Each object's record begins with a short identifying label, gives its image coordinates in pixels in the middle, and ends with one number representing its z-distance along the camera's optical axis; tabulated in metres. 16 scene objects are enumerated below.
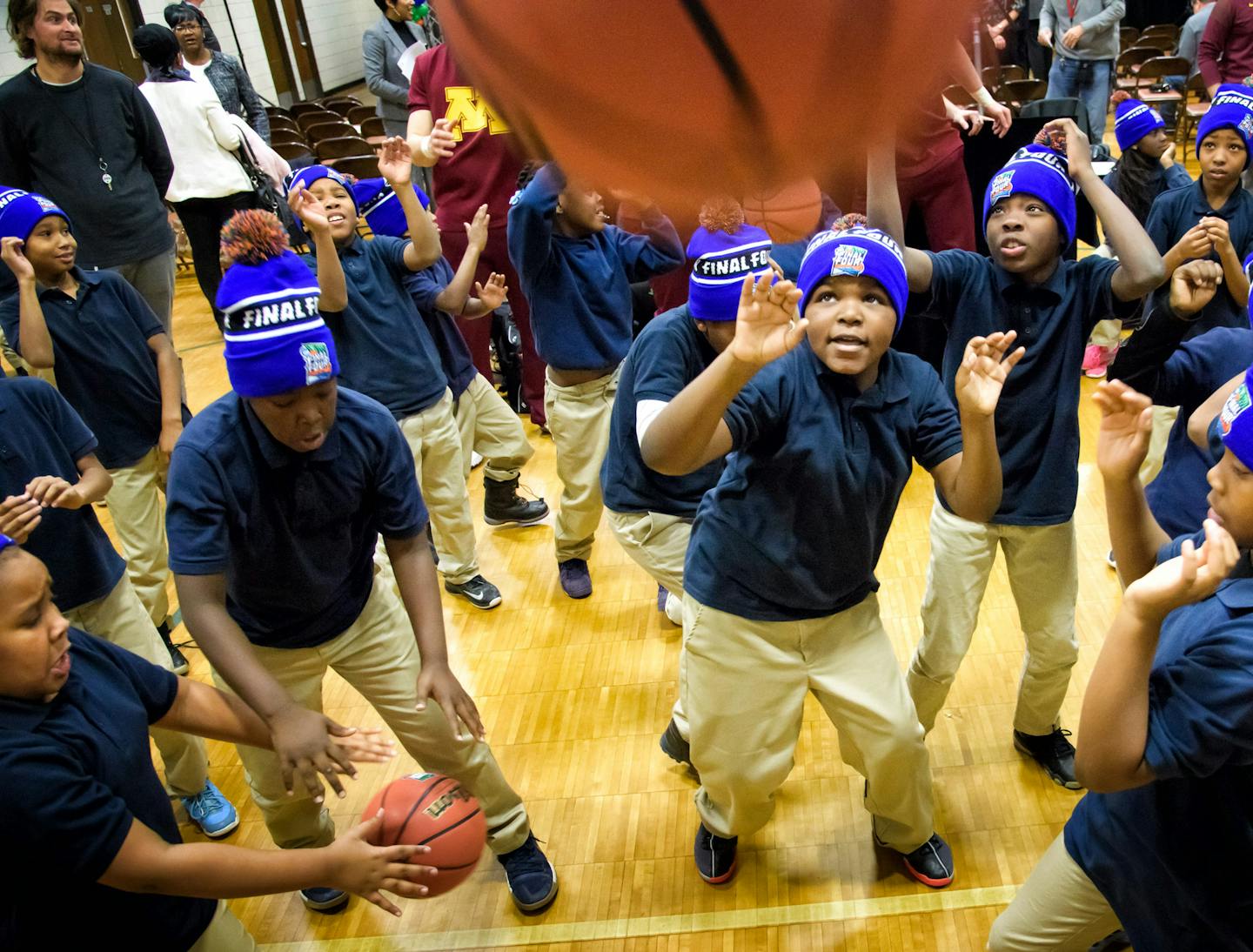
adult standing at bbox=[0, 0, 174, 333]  3.44
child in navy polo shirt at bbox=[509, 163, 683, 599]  3.11
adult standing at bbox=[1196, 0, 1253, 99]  4.71
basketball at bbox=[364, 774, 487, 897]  1.86
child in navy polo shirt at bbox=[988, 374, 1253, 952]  1.22
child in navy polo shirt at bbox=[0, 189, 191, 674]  2.70
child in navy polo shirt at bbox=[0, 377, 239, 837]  2.20
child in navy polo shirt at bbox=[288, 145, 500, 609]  2.95
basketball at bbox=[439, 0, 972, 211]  0.53
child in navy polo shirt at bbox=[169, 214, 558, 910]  1.79
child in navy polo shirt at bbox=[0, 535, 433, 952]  1.34
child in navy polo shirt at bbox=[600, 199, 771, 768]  2.00
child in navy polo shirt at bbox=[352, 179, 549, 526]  3.17
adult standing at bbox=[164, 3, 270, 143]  4.98
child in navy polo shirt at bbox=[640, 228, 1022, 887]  1.72
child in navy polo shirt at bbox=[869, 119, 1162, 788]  2.15
